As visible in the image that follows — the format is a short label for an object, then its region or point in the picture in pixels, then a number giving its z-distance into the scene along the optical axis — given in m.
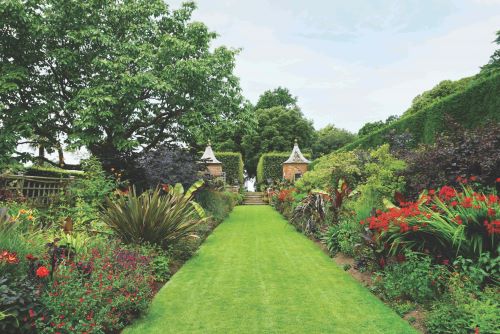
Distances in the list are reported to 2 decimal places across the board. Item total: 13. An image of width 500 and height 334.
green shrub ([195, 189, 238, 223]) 14.23
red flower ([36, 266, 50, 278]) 3.47
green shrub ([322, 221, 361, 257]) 7.47
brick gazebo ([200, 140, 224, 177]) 30.28
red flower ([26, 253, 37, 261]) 3.64
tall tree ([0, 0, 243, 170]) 12.62
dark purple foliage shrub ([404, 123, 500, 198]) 6.46
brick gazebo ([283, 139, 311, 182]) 30.16
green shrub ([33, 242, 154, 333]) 3.55
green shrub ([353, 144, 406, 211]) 8.20
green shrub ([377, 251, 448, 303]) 4.53
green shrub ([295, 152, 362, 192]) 12.02
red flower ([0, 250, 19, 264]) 3.59
